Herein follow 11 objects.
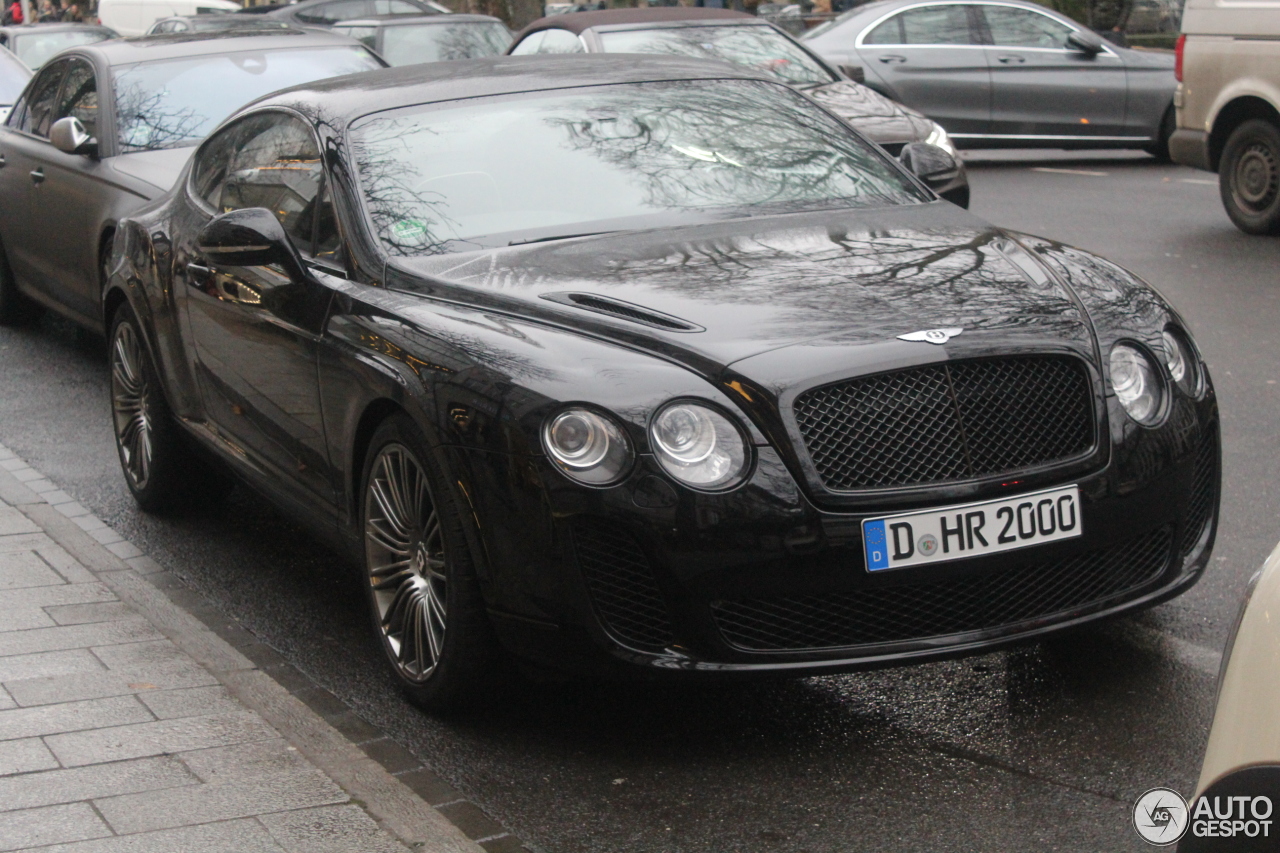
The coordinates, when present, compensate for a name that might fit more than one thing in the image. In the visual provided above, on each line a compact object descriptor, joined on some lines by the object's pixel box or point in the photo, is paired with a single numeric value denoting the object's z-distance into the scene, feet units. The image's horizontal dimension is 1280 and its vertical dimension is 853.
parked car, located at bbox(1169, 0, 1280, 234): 37.42
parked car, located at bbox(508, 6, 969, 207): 38.78
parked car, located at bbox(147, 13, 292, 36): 69.19
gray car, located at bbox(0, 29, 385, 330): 28.04
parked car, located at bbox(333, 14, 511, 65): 60.70
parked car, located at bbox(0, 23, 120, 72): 77.66
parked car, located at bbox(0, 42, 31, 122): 44.47
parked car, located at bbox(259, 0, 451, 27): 86.63
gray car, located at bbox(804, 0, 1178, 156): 54.90
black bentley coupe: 12.54
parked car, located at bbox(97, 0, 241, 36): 104.73
